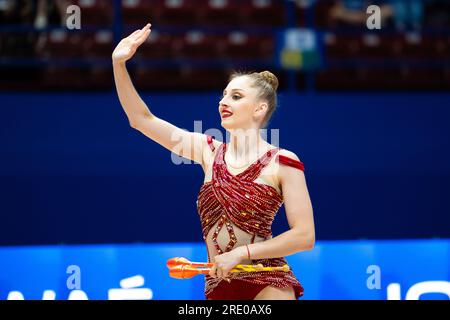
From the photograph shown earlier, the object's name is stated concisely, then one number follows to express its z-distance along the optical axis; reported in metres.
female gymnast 6.23
